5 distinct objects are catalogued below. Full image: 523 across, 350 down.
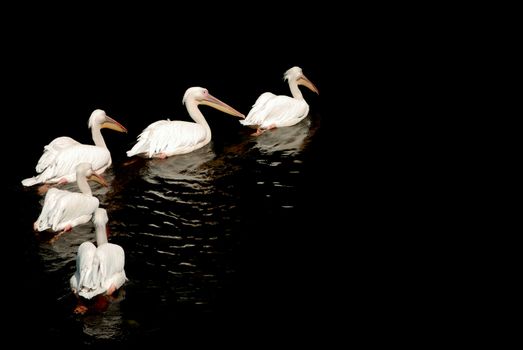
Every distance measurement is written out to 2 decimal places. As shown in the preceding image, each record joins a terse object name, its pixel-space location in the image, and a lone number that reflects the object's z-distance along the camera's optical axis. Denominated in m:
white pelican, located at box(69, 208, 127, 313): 12.50
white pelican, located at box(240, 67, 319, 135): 20.86
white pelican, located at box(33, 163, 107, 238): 14.99
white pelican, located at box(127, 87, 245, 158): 19.14
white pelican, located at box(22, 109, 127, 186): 17.75
